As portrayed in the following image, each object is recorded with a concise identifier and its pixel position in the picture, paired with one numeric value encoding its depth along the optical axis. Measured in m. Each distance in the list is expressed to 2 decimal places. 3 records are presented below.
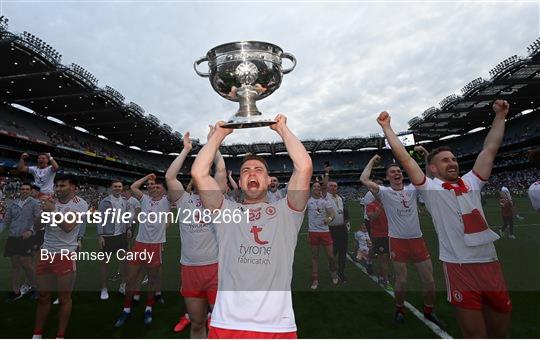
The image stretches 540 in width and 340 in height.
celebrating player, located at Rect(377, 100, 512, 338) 2.78
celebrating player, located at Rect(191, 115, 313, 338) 2.12
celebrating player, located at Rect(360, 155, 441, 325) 4.76
